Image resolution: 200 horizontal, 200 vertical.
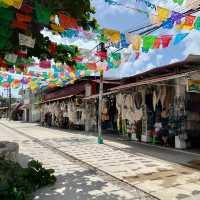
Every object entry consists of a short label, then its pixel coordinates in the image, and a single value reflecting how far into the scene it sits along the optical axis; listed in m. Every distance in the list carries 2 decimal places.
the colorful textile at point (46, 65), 10.44
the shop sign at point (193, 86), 8.15
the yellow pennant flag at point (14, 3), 4.43
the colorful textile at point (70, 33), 6.99
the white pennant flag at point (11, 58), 6.15
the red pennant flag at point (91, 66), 11.16
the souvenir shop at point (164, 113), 9.63
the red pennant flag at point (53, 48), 6.35
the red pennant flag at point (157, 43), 7.92
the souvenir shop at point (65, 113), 18.37
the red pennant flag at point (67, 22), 5.34
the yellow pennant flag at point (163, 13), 6.75
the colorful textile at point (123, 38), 7.83
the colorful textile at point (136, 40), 8.04
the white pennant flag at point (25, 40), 5.33
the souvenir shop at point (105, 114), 14.81
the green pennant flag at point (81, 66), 11.28
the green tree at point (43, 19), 4.75
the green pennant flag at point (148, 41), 7.94
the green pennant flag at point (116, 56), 10.00
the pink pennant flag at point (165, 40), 7.74
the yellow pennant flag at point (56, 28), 5.68
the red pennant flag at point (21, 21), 4.94
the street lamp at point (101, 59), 10.62
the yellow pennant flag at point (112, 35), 7.63
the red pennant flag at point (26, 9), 4.95
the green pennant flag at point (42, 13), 4.67
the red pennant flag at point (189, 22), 6.97
